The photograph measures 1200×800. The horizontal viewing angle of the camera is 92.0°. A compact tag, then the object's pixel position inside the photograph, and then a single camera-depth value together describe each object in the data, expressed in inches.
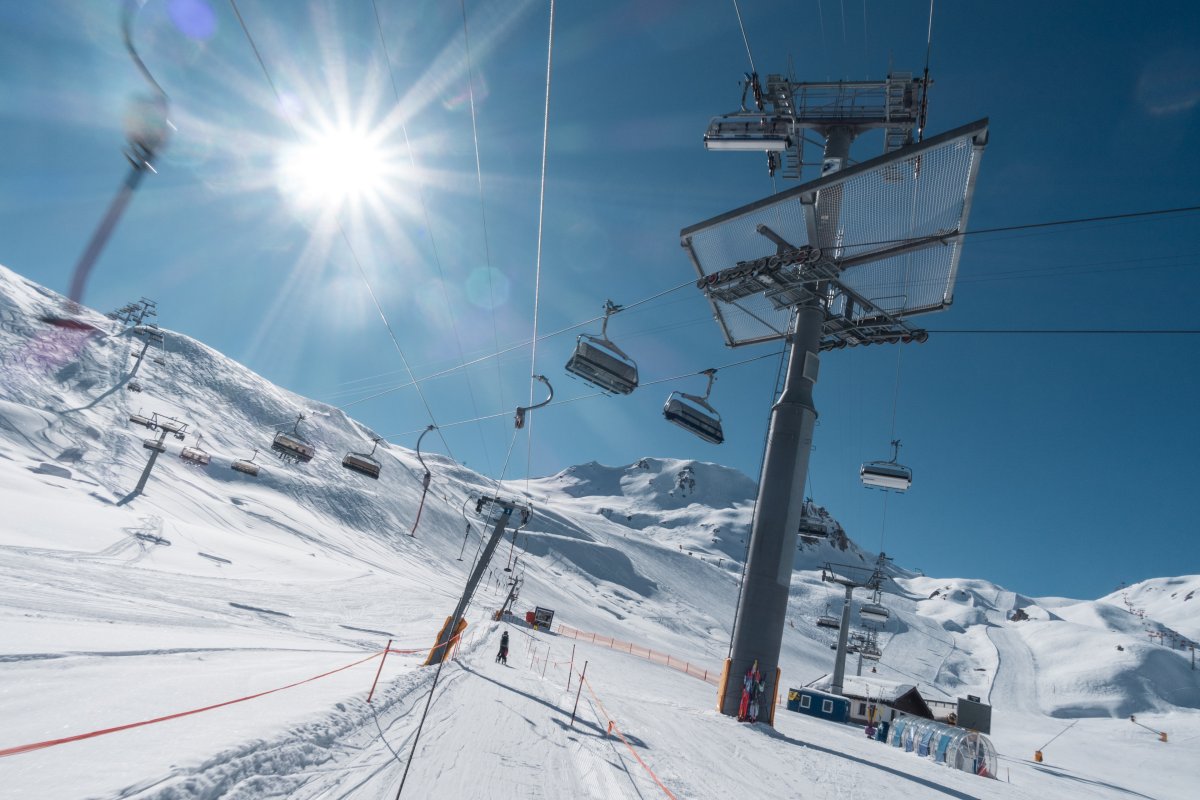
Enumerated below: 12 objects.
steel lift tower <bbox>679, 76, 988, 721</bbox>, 532.1
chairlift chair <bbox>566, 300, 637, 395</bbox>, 593.7
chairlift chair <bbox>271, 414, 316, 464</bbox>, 1368.1
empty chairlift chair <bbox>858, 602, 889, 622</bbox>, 1977.5
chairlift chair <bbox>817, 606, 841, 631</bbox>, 2086.6
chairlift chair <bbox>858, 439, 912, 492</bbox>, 741.3
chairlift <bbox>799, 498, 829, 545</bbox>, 1252.7
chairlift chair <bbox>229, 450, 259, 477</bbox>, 2087.8
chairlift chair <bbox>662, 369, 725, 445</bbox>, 651.5
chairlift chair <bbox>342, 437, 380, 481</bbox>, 1175.6
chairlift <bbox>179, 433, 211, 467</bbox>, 2458.2
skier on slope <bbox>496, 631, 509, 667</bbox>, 978.7
